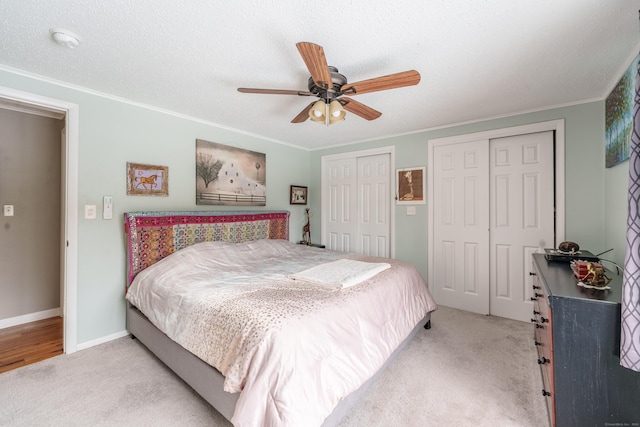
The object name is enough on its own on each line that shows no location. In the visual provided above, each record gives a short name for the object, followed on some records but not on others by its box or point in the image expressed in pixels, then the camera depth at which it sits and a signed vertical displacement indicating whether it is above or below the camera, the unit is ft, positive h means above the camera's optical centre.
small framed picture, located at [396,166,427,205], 11.82 +1.24
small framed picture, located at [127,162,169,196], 8.73 +1.12
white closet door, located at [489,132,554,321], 9.40 -0.02
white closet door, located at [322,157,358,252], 14.07 +0.44
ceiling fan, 4.99 +2.78
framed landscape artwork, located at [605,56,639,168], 6.04 +2.42
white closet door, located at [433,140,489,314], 10.53 -0.49
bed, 4.20 -2.13
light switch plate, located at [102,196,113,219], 8.18 +0.18
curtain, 3.66 -0.82
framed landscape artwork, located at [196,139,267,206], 10.62 +1.62
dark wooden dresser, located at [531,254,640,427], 4.08 -2.38
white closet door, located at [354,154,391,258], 13.01 +0.42
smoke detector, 5.24 +3.52
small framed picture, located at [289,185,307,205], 14.56 +0.99
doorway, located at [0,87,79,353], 7.60 -0.29
